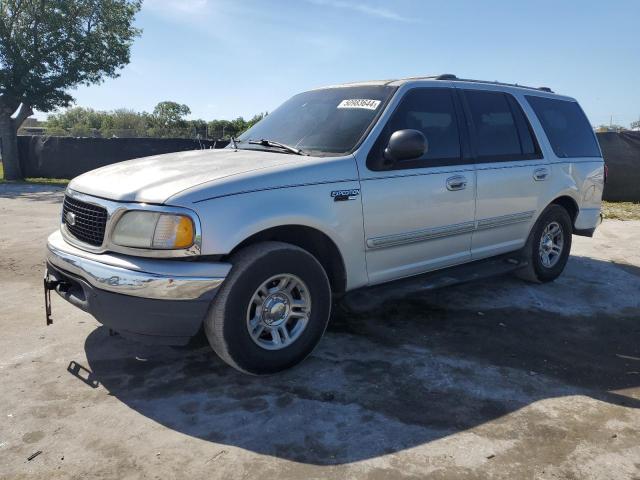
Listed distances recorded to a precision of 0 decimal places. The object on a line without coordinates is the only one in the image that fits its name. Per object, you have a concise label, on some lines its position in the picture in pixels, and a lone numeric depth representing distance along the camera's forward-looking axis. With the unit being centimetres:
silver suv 305
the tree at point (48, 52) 1809
